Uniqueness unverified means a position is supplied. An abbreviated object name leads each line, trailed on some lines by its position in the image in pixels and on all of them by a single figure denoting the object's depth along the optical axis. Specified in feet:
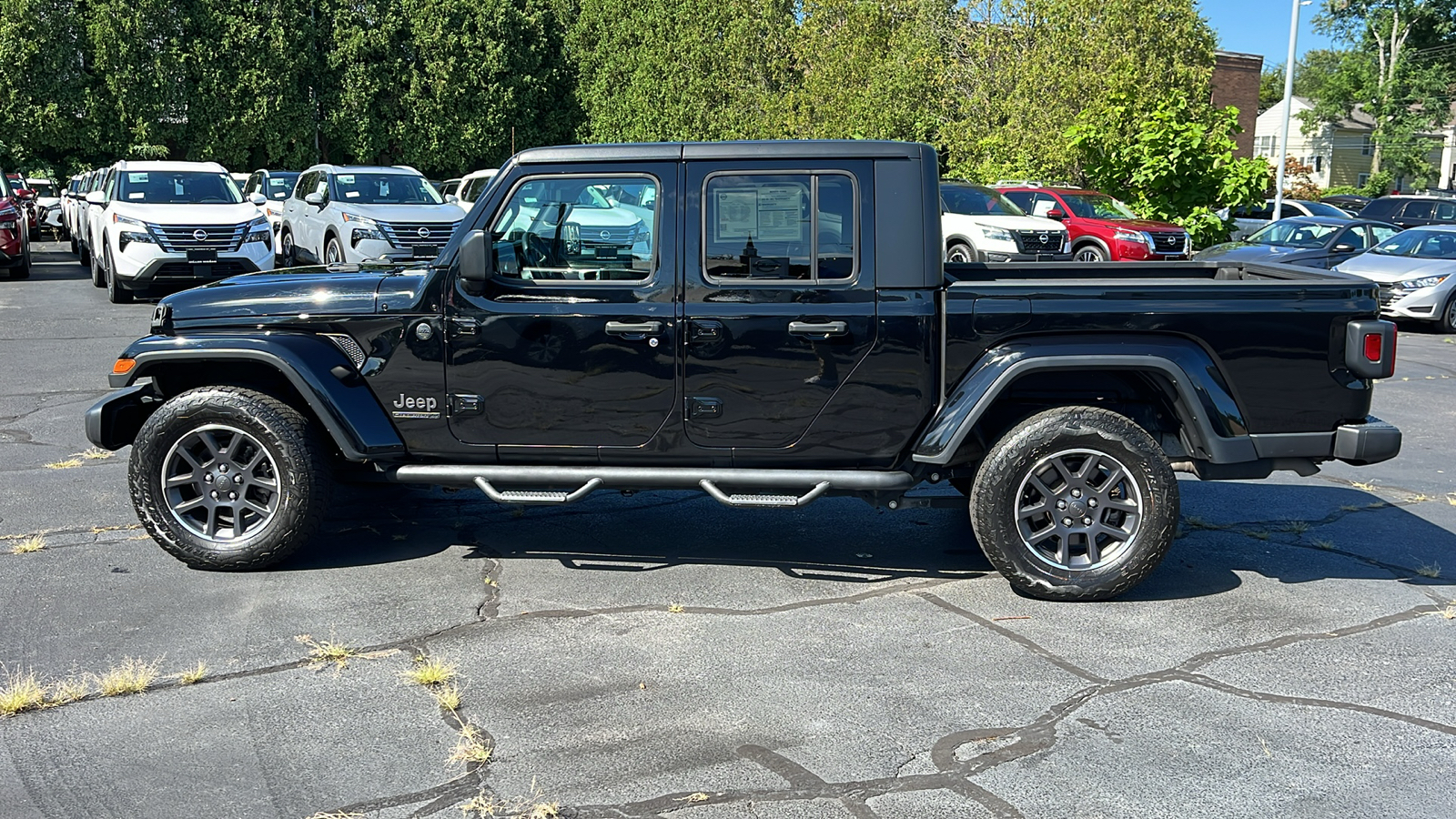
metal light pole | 93.91
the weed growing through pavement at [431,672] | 14.46
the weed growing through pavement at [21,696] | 13.46
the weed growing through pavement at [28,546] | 19.16
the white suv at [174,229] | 50.88
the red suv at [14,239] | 64.54
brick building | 191.42
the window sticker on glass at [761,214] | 17.37
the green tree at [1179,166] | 65.00
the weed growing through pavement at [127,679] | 14.03
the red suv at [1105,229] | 65.31
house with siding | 230.68
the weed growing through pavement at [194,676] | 14.35
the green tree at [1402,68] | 194.90
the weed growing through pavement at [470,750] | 12.51
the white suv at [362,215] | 52.39
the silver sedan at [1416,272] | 53.36
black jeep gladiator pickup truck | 16.85
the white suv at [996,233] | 63.36
